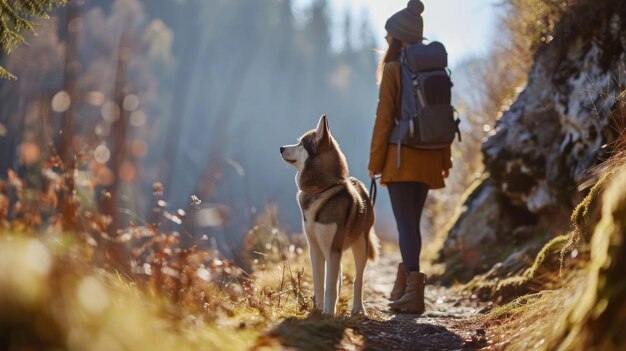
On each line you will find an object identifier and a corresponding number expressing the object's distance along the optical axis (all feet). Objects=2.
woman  18.69
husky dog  15.85
